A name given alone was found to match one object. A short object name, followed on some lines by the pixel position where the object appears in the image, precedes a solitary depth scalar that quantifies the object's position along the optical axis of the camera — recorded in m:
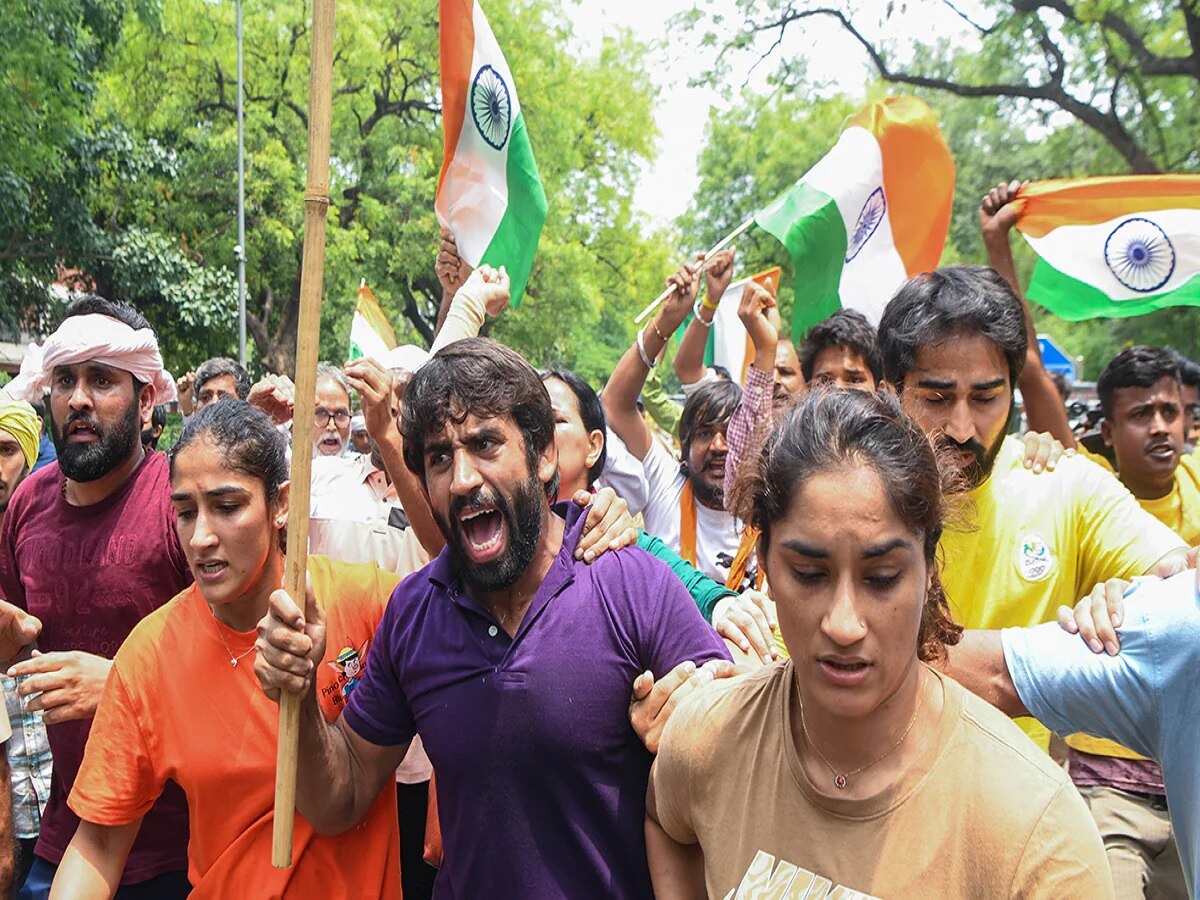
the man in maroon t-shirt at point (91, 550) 2.93
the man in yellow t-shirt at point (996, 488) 2.43
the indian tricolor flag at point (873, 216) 5.15
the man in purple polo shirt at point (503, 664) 2.19
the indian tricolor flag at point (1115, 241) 4.33
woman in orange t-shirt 2.49
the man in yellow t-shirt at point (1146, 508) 3.11
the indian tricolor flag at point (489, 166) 4.68
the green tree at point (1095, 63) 12.34
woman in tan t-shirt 1.53
